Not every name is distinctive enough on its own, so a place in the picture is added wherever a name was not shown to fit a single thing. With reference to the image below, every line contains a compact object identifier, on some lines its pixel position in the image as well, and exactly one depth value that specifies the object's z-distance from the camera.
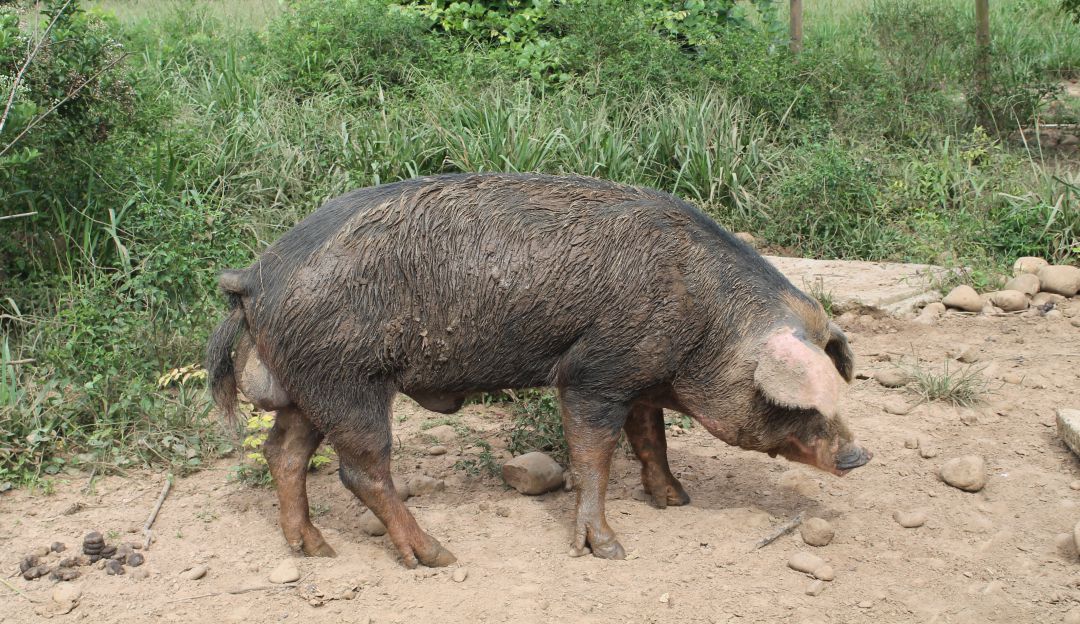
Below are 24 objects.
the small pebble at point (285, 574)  4.07
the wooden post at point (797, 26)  9.62
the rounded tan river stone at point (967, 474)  4.62
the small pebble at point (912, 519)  4.41
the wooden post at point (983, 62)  9.48
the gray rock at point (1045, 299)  6.73
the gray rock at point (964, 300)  6.61
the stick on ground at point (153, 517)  4.40
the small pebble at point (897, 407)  5.45
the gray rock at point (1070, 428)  4.77
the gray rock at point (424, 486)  4.88
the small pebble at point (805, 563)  4.07
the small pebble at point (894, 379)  5.73
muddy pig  3.93
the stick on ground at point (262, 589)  4.01
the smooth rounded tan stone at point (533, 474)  4.78
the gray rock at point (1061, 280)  6.77
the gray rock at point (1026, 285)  6.75
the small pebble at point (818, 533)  4.28
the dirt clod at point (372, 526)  4.51
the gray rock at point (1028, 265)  7.01
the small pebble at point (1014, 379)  5.68
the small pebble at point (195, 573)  4.16
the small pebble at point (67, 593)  3.96
